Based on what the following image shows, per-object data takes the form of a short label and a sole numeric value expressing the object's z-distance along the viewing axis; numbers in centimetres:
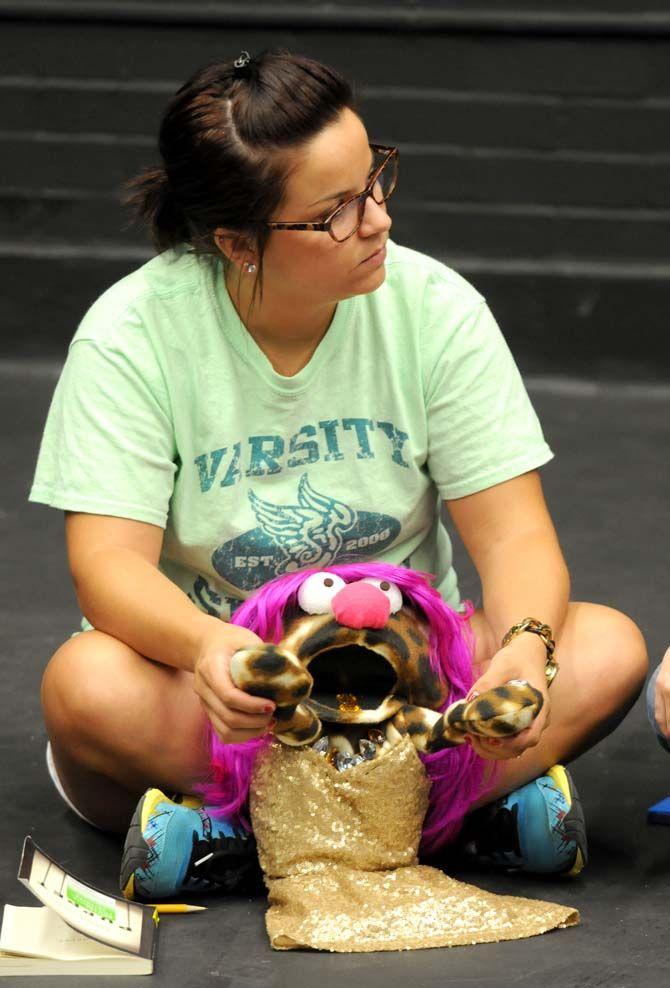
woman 768
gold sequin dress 760
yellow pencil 769
